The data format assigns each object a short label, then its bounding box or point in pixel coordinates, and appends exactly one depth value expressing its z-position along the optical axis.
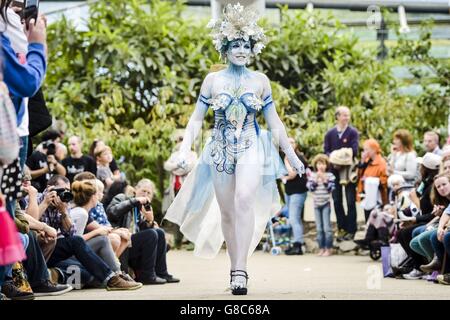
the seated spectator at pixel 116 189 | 13.76
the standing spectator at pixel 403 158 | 16.22
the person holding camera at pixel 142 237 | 12.29
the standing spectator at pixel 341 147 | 17.47
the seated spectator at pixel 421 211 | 13.13
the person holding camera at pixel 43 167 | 14.65
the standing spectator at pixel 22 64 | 6.93
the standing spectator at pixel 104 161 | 15.77
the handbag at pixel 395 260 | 13.23
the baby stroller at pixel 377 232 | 15.90
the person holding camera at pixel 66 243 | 11.16
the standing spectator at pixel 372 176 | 16.91
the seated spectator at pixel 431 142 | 16.02
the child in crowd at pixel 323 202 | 17.08
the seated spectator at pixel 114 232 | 12.04
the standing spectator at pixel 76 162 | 15.25
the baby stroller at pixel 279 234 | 17.66
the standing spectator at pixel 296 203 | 17.29
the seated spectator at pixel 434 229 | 12.50
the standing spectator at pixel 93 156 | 16.20
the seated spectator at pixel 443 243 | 12.02
